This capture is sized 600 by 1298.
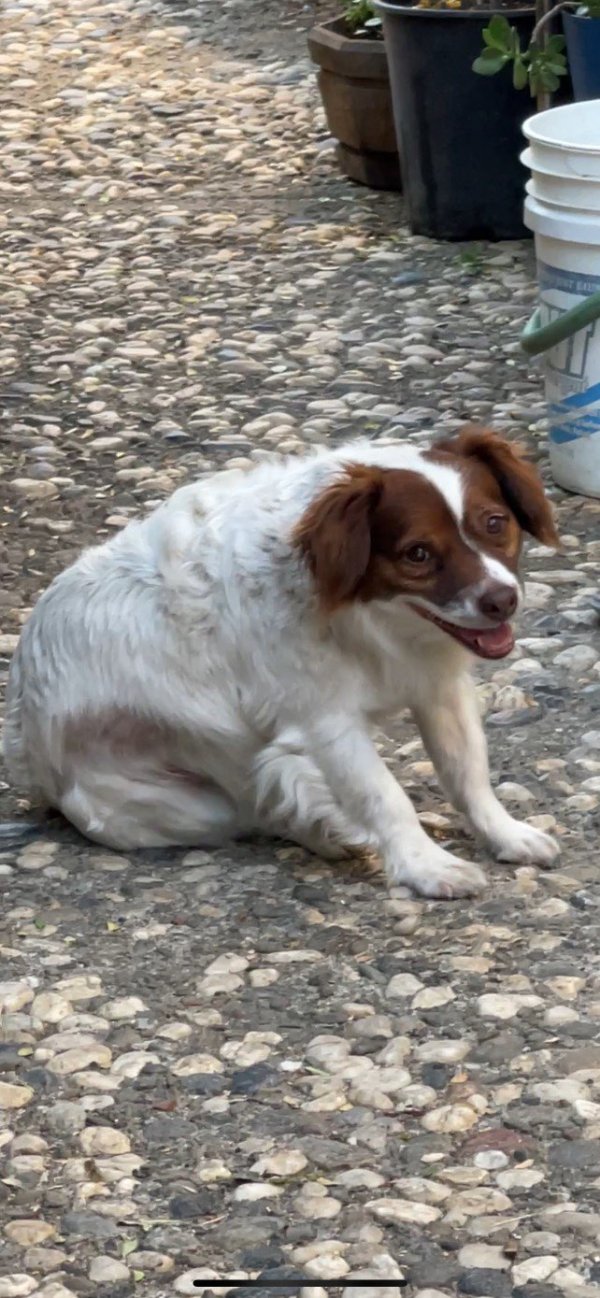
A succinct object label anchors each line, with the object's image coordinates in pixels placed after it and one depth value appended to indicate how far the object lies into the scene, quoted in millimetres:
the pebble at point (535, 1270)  5418
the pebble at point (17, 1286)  5520
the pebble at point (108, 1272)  5559
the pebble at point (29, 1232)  5754
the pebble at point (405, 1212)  5707
